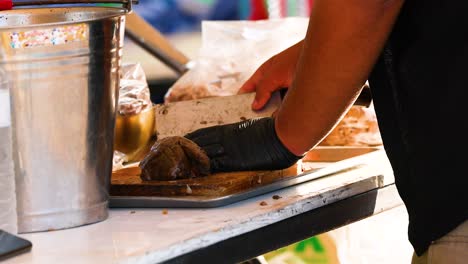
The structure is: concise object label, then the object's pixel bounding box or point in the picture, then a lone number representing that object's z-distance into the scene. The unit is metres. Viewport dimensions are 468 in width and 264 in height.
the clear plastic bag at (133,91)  2.47
